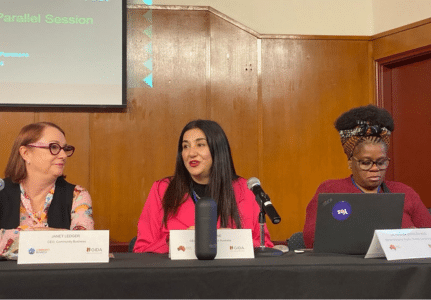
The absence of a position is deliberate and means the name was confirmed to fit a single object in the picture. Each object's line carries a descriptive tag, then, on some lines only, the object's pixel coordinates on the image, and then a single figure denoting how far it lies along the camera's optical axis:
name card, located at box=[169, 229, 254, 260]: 1.75
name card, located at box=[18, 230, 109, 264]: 1.65
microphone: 1.72
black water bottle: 1.67
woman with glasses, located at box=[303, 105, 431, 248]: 2.55
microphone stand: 1.85
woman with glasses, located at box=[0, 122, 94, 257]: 2.47
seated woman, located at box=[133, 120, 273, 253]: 2.49
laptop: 1.82
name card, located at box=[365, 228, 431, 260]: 1.73
